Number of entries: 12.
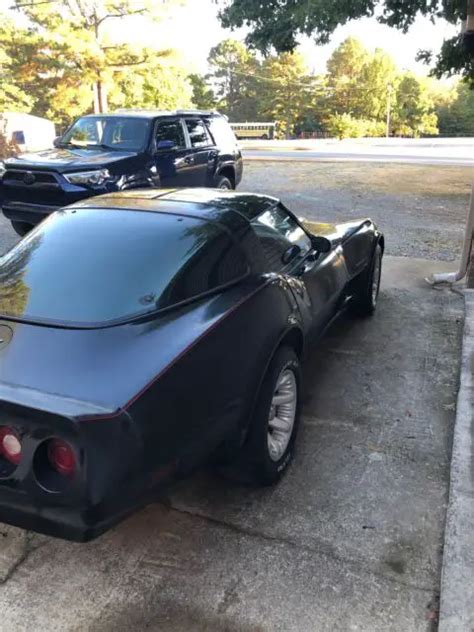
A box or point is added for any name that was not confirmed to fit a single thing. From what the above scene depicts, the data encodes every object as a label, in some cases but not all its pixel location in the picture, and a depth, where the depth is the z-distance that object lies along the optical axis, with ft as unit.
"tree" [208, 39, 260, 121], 227.61
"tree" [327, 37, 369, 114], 203.82
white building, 67.66
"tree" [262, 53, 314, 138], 204.54
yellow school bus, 165.78
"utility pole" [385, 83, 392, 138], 197.98
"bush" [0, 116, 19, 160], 63.72
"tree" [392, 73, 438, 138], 212.64
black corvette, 6.95
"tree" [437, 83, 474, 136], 226.99
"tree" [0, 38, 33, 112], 93.50
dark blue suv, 24.94
